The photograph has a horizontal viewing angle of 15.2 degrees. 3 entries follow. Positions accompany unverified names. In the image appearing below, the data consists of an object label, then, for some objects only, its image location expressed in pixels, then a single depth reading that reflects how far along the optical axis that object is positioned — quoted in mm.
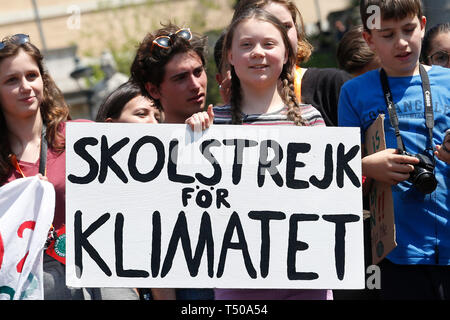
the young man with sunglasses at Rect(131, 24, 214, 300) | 8751
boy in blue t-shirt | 7278
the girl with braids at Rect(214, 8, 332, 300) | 7479
